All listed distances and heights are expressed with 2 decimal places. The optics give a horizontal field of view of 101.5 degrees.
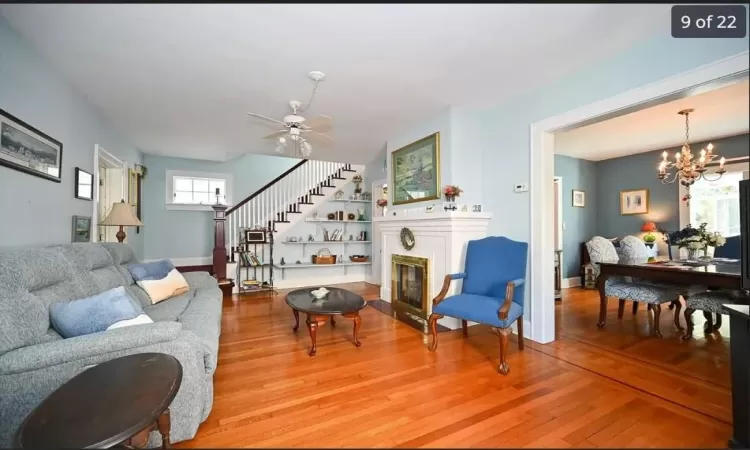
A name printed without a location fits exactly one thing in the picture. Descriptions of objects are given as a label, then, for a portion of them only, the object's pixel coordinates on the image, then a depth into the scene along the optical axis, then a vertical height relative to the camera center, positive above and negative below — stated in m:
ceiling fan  2.84 +0.98
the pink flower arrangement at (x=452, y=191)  3.16 +0.36
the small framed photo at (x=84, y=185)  2.86 +0.40
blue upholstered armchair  2.32 -0.57
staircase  5.52 +0.55
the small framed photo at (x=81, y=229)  2.84 -0.03
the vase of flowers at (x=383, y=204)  4.50 +0.33
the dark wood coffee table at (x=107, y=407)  0.83 -0.56
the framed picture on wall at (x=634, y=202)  4.59 +0.38
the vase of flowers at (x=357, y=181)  6.23 +0.92
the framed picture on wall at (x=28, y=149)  1.91 +0.54
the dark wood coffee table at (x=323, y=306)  2.59 -0.72
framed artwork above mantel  3.51 +0.69
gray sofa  1.26 -0.54
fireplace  3.35 -0.68
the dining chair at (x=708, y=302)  2.50 -0.64
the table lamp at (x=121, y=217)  3.22 +0.10
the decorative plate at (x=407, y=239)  3.66 -0.15
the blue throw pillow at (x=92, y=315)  1.55 -0.46
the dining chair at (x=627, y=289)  2.86 -0.62
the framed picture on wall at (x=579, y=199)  5.38 +0.48
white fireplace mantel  3.12 -0.13
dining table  2.41 -0.40
